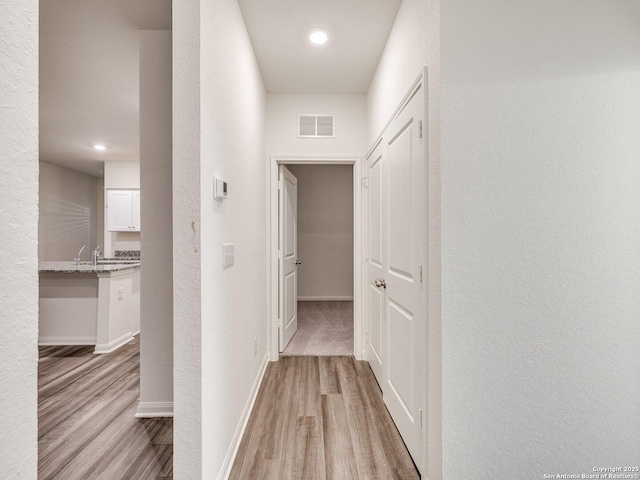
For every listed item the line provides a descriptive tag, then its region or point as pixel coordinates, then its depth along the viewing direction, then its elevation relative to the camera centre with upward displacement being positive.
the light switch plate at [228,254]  1.71 -0.08
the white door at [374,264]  2.65 -0.21
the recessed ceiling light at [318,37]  2.38 +1.46
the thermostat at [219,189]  1.54 +0.24
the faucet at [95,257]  4.25 -0.23
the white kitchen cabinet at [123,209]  6.11 +0.56
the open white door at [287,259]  3.43 -0.21
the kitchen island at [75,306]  3.76 -0.76
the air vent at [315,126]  3.33 +1.13
